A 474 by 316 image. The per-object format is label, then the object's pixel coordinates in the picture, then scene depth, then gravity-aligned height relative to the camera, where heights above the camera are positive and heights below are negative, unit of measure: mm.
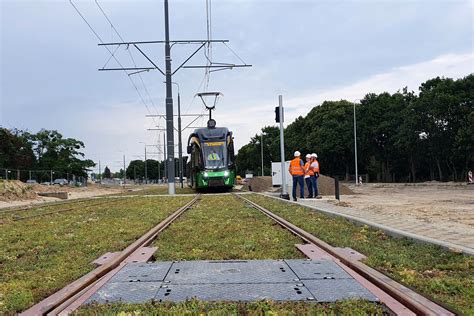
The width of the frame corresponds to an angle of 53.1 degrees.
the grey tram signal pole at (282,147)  19516 +965
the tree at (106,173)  194000 +1150
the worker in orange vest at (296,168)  18027 +91
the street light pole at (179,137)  49656 +3957
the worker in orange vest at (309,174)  18891 -149
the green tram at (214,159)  26859 +806
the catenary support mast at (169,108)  27328 +3848
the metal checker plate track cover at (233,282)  4188 -1091
